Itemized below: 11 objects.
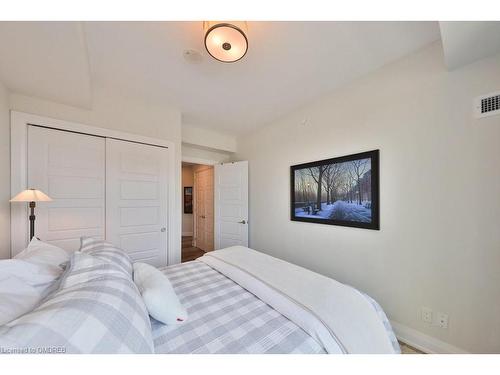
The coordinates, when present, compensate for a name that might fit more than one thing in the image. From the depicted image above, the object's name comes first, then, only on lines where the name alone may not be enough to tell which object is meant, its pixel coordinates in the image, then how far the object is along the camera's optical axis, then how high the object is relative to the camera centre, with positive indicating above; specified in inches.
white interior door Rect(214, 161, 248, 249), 128.5 -10.6
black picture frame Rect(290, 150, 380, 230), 70.9 -2.2
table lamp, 58.0 -2.4
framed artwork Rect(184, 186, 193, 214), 221.9 -12.2
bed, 21.7 -24.9
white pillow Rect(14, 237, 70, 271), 43.9 -15.5
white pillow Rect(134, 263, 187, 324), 36.4 -22.1
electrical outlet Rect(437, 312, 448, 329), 56.5 -39.5
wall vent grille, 49.3 +22.1
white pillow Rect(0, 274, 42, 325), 27.3 -17.4
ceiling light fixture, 49.1 +40.1
